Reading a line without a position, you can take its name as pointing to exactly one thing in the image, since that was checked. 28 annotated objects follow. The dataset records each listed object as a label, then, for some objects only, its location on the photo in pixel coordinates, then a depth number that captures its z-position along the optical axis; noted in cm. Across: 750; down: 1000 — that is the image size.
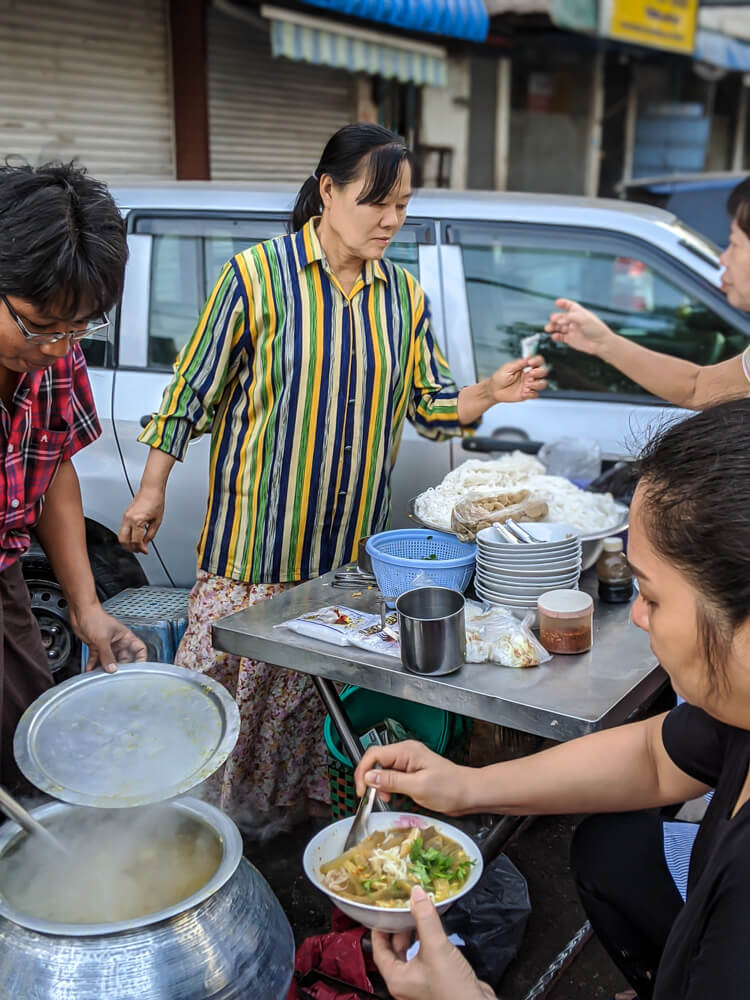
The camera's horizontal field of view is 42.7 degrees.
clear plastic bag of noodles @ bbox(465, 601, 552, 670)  204
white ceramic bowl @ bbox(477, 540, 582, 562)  226
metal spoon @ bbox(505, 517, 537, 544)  231
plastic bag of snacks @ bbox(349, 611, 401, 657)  212
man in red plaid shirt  164
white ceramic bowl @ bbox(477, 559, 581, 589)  226
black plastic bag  240
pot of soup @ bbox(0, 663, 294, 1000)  147
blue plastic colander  229
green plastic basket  256
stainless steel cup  197
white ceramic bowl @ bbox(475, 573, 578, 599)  227
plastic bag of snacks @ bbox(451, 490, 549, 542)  243
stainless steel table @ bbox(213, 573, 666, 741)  187
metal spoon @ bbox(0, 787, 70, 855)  159
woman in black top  119
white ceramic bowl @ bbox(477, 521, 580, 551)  226
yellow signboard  1242
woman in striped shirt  263
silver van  350
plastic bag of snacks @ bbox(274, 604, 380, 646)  217
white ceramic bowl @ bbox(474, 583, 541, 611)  226
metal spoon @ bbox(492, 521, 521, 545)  230
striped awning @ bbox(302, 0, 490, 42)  827
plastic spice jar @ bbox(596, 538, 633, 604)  242
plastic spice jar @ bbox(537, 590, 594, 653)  210
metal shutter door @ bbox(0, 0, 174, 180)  688
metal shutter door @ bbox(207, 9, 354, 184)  841
